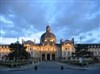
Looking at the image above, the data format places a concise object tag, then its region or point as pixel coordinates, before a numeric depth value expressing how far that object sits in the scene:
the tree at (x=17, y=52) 27.55
